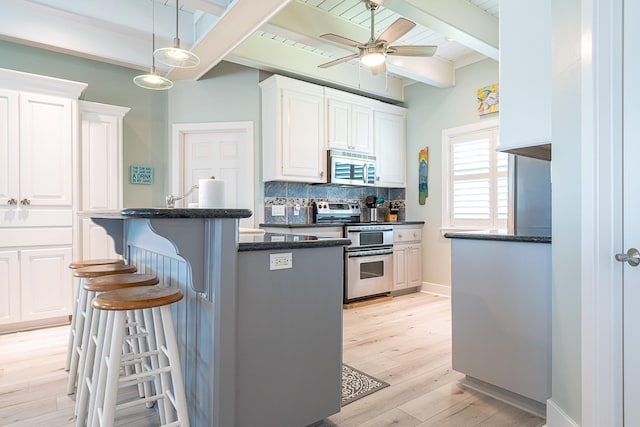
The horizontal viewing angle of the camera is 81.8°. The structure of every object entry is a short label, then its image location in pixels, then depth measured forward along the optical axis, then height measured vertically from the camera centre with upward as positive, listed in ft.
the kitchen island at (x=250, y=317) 4.63 -1.46
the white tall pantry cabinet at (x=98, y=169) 11.57 +1.45
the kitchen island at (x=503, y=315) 6.18 -1.86
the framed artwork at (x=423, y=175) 16.55 +1.73
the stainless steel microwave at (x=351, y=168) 14.73 +1.90
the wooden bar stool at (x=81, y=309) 6.72 -1.89
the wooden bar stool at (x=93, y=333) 5.33 -1.86
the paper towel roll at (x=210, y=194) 6.56 +0.35
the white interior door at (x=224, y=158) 14.02 +2.13
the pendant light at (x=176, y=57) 7.99 +3.50
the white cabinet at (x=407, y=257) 15.37 -1.87
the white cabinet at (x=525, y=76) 6.20 +2.41
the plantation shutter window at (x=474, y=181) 14.08 +1.28
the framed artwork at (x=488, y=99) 14.02 +4.38
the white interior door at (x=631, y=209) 4.52 +0.04
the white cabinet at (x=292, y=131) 13.44 +3.11
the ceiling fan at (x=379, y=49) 9.85 +4.65
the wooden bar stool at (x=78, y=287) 7.55 -1.56
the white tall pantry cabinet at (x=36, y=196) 10.21 +0.50
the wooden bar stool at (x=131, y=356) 4.28 -1.76
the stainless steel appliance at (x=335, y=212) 15.28 +0.05
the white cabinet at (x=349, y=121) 14.89 +3.85
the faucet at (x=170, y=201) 8.13 +0.28
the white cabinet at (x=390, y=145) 16.49 +3.13
